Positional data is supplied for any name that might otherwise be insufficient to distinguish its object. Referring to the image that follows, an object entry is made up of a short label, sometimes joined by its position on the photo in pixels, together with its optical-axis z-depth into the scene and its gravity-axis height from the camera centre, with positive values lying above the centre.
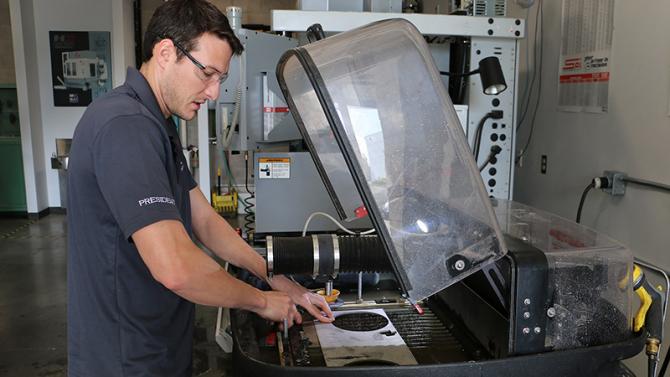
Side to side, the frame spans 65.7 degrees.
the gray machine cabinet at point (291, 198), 2.22 -0.37
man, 0.86 -0.19
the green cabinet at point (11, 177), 5.16 -0.65
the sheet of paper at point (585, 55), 2.17 +0.25
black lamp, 1.95 +0.14
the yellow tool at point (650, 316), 0.95 -0.38
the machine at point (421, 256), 0.76 -0.24
